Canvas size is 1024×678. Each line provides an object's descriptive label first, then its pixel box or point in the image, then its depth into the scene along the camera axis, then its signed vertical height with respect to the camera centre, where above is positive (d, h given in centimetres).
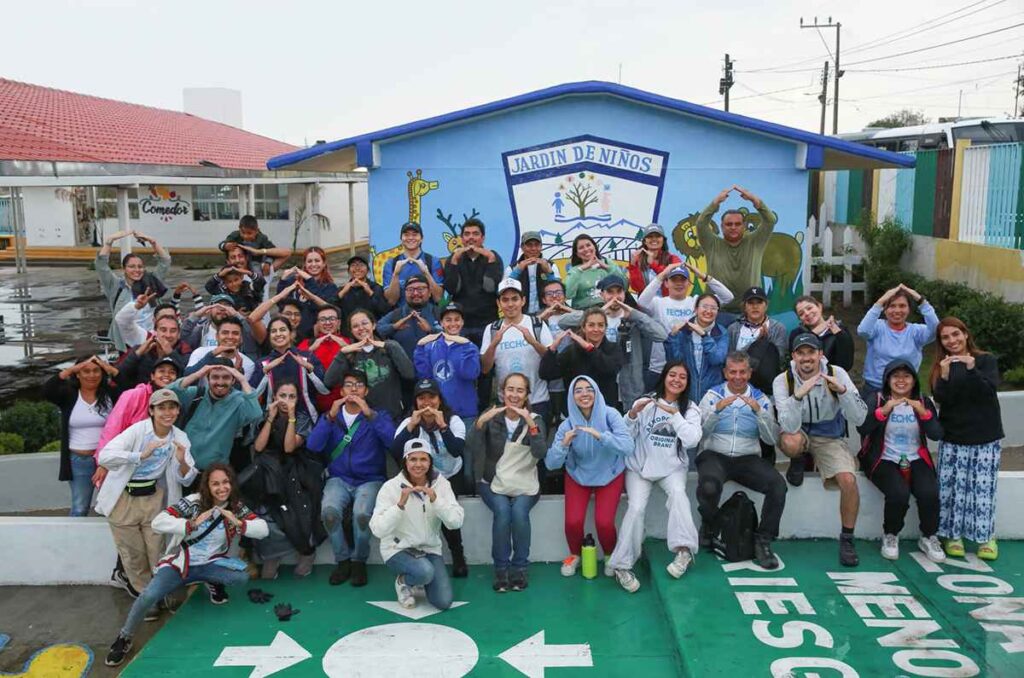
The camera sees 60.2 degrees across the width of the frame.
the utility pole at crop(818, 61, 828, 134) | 3631 +607
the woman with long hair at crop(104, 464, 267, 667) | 548 -186
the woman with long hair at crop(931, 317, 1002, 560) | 590 -129
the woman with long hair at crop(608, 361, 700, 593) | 584 -152
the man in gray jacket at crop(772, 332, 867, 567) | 593 -122
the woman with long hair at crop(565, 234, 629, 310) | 702 -27
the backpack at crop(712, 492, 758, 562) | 598 -195
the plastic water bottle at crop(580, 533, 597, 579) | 597 -216
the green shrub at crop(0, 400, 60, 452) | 838 -175
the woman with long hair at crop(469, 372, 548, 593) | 588 -159
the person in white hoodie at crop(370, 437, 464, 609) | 556 -177
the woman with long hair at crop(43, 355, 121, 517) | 605 -118
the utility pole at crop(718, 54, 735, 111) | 3522 +633
